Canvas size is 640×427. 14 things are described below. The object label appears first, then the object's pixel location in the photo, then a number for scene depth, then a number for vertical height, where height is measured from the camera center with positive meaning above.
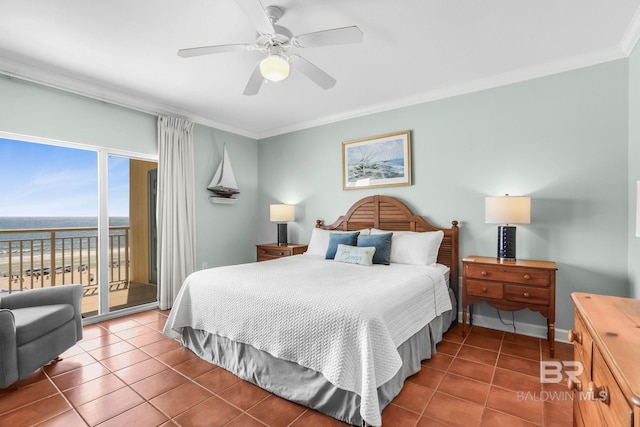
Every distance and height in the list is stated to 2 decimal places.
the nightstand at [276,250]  4.48 -0.58
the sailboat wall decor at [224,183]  4.69 +0.44
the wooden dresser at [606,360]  0.79 -0.45
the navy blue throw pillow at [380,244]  3.30 -0.37
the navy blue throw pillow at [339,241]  3.61 -0.35
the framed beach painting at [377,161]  3.89 +0.66
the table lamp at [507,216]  2.81 -0.05
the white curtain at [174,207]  4.02 +0.07
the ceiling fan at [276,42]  1.91 +1.16
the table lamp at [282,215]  4.66 -0.05
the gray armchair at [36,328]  2.08 -0.86
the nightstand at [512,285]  2.66 -0.68
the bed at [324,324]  1.76 -0.78
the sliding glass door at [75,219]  3.54 -0.07
